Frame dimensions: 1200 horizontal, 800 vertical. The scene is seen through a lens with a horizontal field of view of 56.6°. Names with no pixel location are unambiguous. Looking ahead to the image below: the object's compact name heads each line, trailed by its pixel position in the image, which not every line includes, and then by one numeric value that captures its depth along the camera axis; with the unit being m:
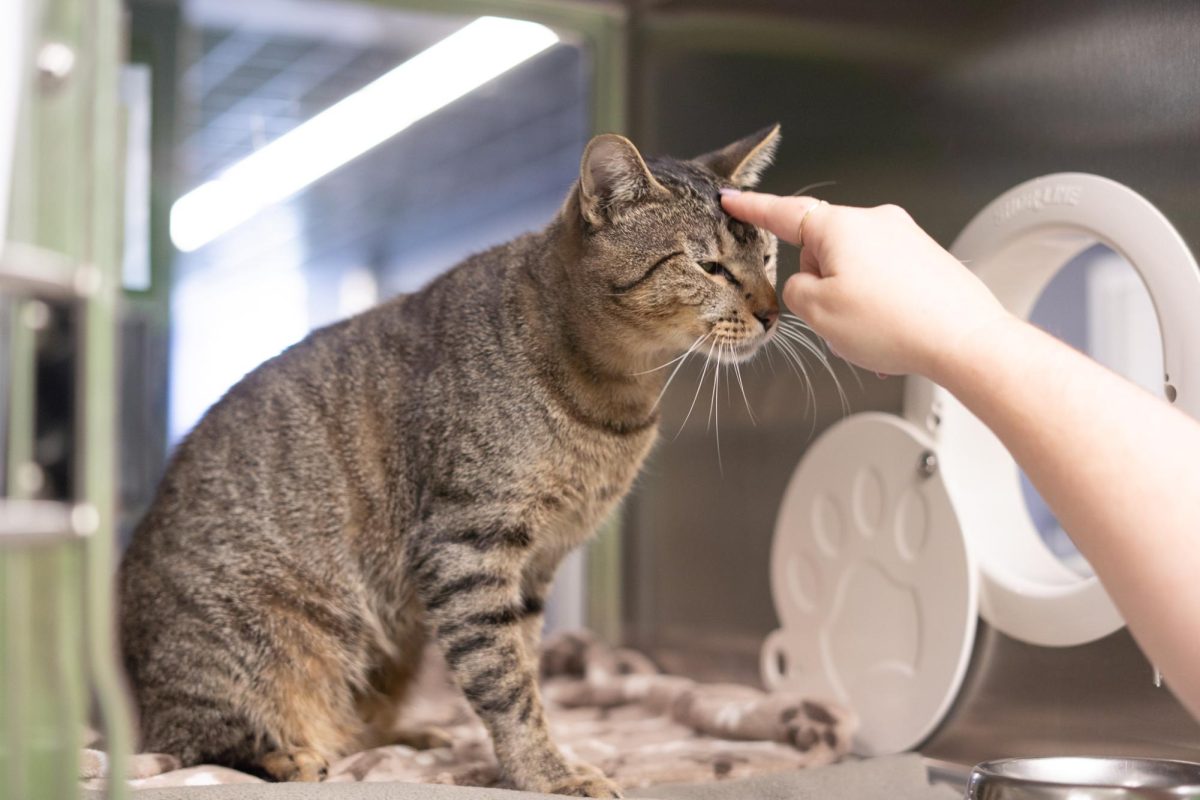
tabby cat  1.53
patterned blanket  1.58
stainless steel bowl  1.06
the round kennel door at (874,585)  1.73
